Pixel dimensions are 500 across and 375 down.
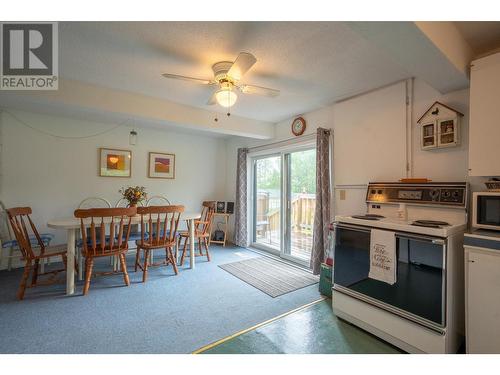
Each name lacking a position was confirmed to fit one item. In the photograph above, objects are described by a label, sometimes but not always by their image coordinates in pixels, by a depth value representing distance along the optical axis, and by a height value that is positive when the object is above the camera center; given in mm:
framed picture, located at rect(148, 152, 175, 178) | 4328 +458
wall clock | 3361 +947
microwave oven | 1491 -132
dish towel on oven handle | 1683 -498
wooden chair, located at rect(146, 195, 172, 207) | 4305 -230
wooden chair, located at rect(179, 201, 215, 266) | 3672 -713
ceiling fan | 1820 +934
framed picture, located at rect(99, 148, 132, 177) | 3900 +455
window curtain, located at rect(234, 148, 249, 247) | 4500 -192
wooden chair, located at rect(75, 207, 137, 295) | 2390 -510
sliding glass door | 3570 -193
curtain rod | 3270 +774
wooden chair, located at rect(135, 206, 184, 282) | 2738 -553
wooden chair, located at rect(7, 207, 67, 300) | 2316 -682
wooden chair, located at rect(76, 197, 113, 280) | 3701 -246
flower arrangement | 3131 -101
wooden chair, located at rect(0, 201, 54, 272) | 3041 -707
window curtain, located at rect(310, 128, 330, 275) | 2904 -81
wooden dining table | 2395 -568
